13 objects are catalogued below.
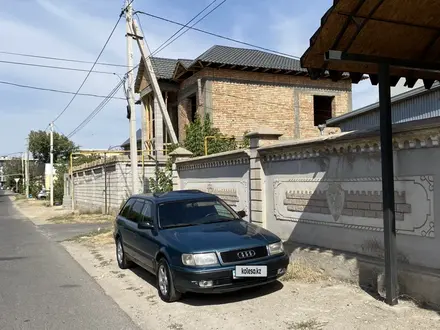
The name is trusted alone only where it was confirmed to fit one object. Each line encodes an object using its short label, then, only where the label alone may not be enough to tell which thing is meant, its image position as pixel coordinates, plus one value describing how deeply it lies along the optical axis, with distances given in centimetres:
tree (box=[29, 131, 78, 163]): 6750
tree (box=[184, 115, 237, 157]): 1739
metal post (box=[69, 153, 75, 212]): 3416
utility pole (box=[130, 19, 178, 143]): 1985
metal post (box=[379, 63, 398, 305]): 568
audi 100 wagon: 604
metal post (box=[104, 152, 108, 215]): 2489
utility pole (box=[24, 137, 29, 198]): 7325
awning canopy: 545
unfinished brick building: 2245
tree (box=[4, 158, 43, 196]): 7440
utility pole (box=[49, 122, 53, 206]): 3856
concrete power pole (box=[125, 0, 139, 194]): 1610
